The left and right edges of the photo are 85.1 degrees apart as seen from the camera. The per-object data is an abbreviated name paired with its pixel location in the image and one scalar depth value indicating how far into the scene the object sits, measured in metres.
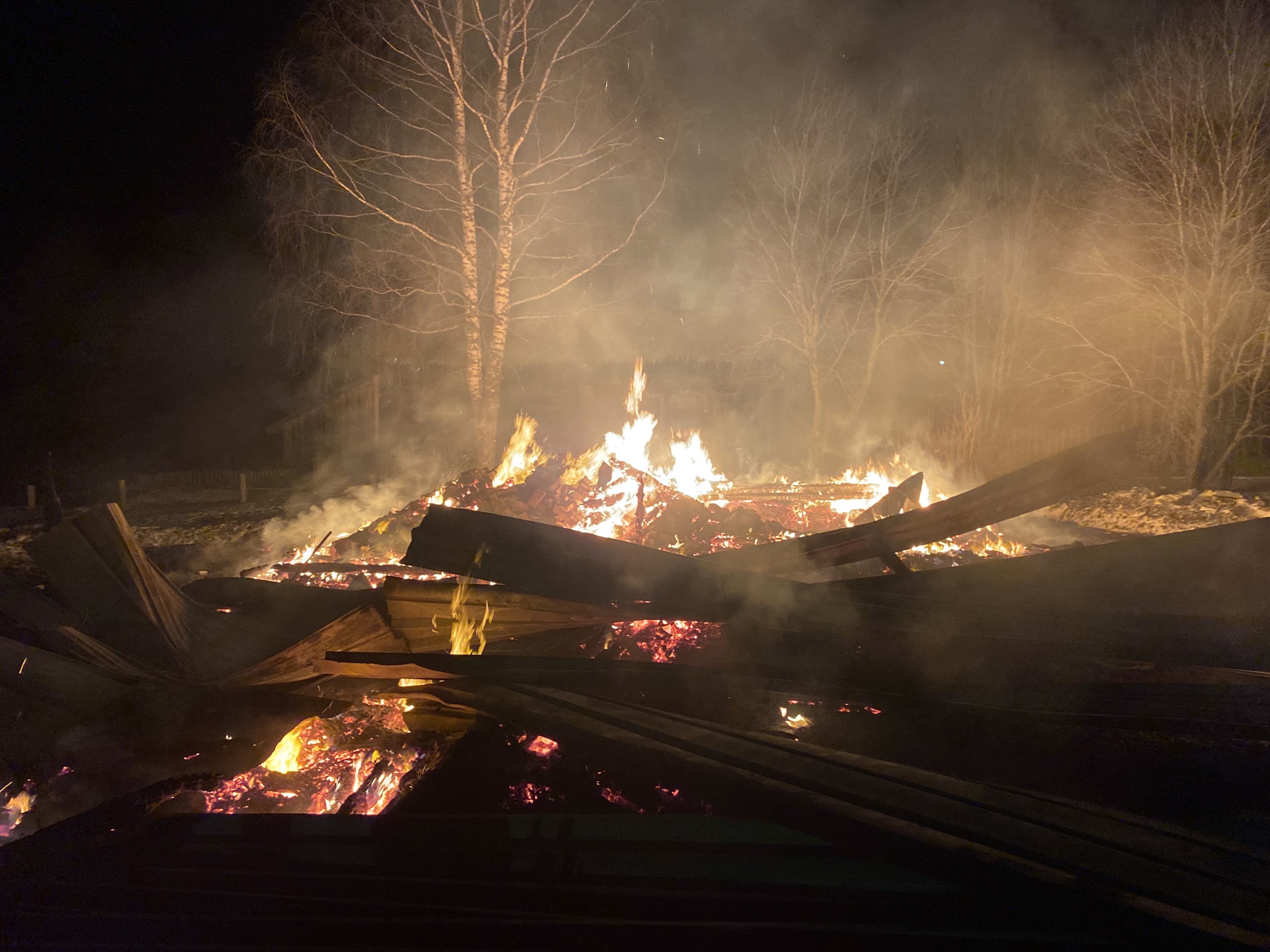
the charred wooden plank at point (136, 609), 3.82
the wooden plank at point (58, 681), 3.36
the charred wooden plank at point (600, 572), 3.84
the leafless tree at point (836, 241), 15.45
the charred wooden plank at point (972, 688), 2.92
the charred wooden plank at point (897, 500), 8.02
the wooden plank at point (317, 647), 3.58
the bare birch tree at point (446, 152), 10.31
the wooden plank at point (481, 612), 3.86
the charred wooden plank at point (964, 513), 4.71
